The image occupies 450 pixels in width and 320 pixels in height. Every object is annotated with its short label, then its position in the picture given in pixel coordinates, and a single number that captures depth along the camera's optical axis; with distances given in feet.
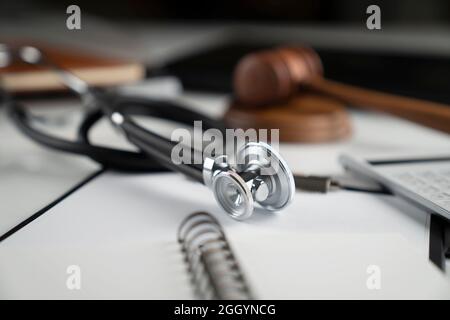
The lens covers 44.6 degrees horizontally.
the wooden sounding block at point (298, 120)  1.95
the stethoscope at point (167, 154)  1.24
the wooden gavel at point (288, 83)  1.98
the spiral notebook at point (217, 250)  1.01
